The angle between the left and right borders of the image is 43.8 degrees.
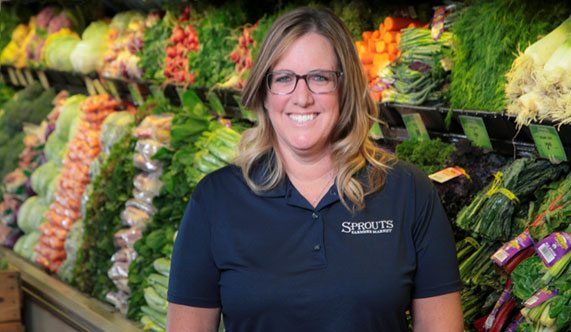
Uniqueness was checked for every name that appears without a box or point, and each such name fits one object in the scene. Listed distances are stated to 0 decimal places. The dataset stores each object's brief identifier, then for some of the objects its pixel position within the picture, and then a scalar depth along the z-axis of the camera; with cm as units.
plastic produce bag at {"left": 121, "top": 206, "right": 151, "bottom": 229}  424
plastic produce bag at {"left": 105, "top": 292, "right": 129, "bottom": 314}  428
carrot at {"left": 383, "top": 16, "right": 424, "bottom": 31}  361
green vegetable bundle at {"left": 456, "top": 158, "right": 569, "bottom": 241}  260
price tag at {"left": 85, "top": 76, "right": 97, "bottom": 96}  582
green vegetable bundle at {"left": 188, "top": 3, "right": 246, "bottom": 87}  457
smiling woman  187
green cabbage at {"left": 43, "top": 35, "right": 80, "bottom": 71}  602
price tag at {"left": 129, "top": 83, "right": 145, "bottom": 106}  521
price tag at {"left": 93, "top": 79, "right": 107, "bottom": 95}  575
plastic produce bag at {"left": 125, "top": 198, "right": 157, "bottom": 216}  423
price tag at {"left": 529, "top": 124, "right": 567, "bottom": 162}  243
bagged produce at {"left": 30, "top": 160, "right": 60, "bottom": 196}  580
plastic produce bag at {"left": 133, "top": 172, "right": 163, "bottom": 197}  417
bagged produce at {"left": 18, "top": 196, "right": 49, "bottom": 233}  577
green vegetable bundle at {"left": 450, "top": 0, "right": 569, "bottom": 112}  280
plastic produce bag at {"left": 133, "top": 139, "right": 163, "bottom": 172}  415
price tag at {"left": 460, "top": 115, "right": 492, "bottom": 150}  285
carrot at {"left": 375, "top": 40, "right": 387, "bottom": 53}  365
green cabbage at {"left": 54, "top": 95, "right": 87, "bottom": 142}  570
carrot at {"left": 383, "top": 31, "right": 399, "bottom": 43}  360
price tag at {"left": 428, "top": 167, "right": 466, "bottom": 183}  278
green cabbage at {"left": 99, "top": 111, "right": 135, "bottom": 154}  488
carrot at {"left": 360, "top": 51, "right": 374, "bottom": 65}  374
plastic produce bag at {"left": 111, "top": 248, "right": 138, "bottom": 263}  426
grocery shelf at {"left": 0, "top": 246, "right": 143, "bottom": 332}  401
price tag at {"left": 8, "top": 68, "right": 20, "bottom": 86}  695
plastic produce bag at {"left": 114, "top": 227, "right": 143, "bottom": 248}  427
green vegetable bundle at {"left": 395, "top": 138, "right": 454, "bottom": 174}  300
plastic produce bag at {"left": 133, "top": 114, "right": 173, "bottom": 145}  418
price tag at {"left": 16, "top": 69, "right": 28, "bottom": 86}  680
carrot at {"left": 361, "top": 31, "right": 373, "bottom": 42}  379
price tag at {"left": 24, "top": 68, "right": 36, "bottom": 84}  664
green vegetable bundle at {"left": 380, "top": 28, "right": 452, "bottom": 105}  323
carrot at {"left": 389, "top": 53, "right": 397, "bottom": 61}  364
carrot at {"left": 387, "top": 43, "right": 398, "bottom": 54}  358
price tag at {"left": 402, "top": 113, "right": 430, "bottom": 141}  323
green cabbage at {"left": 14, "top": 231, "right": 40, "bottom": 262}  569
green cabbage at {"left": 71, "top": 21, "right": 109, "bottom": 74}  582
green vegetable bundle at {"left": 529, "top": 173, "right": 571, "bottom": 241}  236
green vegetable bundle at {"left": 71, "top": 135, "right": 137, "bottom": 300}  449
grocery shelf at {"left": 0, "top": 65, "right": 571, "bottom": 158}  267
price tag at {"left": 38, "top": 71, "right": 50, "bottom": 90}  650
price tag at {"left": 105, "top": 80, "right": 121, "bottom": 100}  551
